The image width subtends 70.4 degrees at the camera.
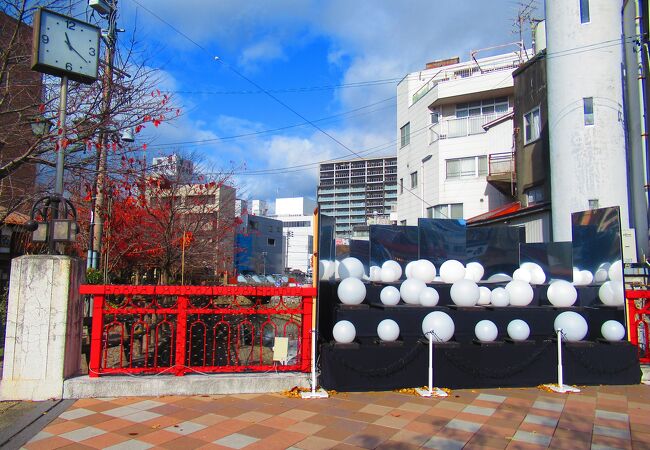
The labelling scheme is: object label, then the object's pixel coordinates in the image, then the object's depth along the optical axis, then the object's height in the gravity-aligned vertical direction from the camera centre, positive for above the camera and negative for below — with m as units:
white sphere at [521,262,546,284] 9.70 -0.04
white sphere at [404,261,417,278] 9.21 +0.03
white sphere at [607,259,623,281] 7.85 +0.00
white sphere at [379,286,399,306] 7.50 -0.42
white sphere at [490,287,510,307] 7.65 -0.45
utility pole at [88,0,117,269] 8.19 +2.32
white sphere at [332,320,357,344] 6.50 -0.88
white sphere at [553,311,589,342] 7.17 -0.85
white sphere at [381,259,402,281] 9.49 +0.07
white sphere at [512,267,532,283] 9.45 -0.09
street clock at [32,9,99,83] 6.31 +3.14
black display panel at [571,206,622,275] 7.99 +0.60
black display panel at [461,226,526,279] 10.93 +0.54
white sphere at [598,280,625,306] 7.73 -0.37
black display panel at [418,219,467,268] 10.61 +0.68
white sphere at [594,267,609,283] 8.30 -0.07
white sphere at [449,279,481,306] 7.39 -0.36
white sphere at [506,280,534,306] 7.67 -0.38
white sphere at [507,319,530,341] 7.03 -0.91
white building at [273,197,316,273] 93.50 +10.10
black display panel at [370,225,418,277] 10.52 +0.58
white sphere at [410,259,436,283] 8.95 -0.01
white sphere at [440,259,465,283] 8.98 -0.03
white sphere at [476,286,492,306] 7.76 -0.44
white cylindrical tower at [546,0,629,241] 16.12 +5.68
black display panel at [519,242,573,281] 9.80 +0.31
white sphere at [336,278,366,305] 7.11 -0.32
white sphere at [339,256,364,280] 8.11 +0.02
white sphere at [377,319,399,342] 6.67 -0.88
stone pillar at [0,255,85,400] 5.64 -0.73
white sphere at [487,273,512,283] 10.02 -0.16
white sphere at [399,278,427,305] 7.61 -0.34
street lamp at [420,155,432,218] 31.67 +6.20
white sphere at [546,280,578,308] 7.84 -0.40
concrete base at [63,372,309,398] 5.82 -1.50
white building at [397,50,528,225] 27.88 +8.17
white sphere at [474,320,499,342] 6.93 -0.91
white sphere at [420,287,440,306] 7.41 -0.43
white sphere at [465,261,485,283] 9.63 -0.01
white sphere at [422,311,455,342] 6.69 -0.81
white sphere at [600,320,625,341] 7.29 -0.94
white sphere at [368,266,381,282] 9.50 -0.06
